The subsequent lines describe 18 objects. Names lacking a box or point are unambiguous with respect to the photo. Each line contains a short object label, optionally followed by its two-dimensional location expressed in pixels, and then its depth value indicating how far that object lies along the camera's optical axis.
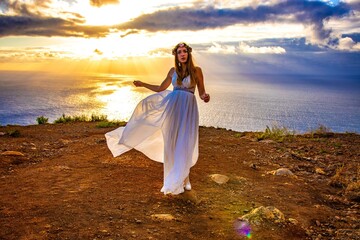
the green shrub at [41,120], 16.73
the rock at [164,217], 5.19
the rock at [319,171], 8.55
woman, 6.15
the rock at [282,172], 8.15
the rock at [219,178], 7.30
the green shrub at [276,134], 12.80
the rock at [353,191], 6.77
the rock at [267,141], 12.18
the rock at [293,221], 5.32
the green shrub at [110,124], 14.54
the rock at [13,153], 8.96
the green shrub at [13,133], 11.91
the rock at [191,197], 6.03
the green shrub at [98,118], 17.43
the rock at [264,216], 5.24
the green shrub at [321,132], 13.77
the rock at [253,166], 8.72
